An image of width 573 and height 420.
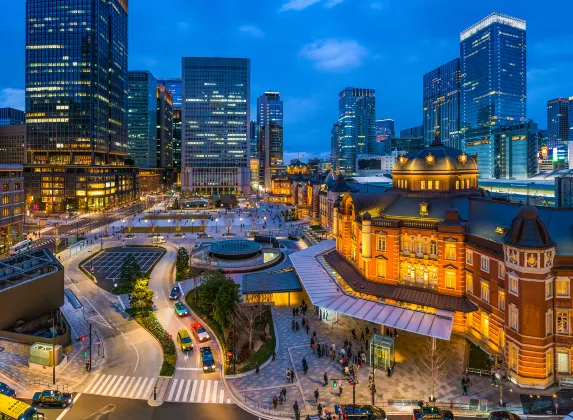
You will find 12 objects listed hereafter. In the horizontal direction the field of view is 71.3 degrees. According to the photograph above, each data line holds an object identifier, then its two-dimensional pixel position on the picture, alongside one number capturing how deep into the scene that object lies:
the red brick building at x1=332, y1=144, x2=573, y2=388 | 36.62
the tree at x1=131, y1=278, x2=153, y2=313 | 53.84
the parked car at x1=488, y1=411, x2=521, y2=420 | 30.00
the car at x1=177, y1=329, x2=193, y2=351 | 44.72
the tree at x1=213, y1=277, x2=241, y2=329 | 47.16
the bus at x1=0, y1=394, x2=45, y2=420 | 29.28
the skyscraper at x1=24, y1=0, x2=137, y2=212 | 174.50
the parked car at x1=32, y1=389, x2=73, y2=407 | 34.00
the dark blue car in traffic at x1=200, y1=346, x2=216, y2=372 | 40.31
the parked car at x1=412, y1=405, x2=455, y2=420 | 30.56
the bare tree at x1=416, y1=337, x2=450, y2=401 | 35.30
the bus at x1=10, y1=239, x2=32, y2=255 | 88.88
